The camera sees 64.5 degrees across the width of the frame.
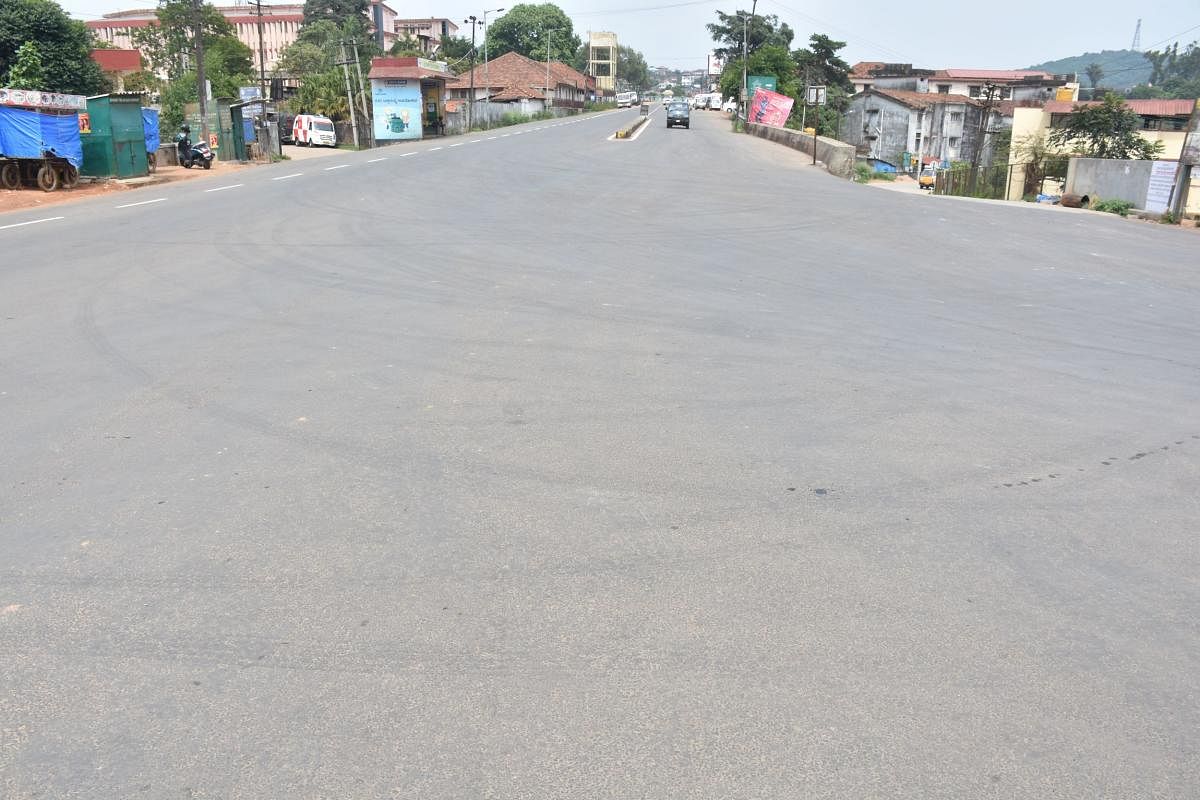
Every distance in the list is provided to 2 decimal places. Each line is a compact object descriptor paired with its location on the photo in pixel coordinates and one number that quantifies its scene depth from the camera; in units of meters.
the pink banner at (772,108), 62.08
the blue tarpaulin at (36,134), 23.00
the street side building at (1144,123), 40.84
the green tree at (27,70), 41.81
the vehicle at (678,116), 66.56
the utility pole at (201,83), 35.97
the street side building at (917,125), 70.00
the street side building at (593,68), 186.45
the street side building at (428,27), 171.62
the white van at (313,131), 50.06
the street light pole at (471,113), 65.94
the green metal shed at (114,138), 26.38
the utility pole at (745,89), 76.31
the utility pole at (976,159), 37.56
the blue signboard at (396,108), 52.56
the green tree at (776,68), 85.38
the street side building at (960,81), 95.12
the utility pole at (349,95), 48.78
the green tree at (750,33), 122.00
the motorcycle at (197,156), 32.00
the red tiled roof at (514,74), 99.88
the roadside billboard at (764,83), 78.15
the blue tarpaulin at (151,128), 29.84
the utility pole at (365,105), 51.61
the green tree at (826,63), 89.69
